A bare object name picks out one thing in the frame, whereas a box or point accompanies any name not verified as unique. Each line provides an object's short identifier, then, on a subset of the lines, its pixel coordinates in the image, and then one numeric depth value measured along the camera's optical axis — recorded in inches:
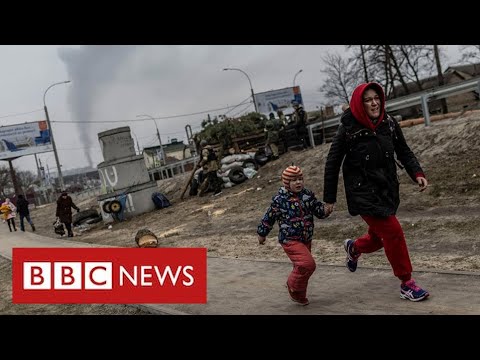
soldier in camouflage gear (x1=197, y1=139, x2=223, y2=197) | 732.7
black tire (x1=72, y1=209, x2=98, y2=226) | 789.4
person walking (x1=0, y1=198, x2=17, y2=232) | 904.3
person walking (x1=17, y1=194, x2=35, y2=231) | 834.8
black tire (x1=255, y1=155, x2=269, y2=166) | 785.6
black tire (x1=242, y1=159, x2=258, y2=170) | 778.2
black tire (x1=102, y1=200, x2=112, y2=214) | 746.8
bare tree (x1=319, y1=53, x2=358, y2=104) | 2113.7
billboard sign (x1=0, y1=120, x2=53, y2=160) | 1791.3
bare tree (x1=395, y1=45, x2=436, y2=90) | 1522.1
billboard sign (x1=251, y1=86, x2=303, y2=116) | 2345.0
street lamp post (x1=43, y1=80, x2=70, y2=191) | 1380.8
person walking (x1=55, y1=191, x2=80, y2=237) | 637.3
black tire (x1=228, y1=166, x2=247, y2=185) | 751.7
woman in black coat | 157.8
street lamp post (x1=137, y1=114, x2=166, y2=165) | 2004.2
